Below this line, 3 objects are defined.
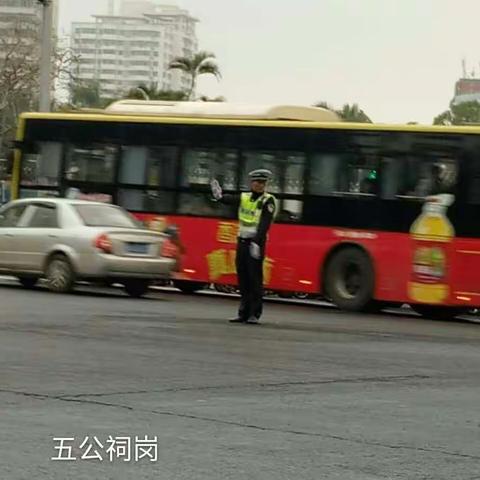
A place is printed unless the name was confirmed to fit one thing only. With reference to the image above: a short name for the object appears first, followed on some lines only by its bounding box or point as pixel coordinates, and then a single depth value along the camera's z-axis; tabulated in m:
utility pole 30.95
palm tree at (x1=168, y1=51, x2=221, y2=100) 64.00
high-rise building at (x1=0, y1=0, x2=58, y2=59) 58.59
